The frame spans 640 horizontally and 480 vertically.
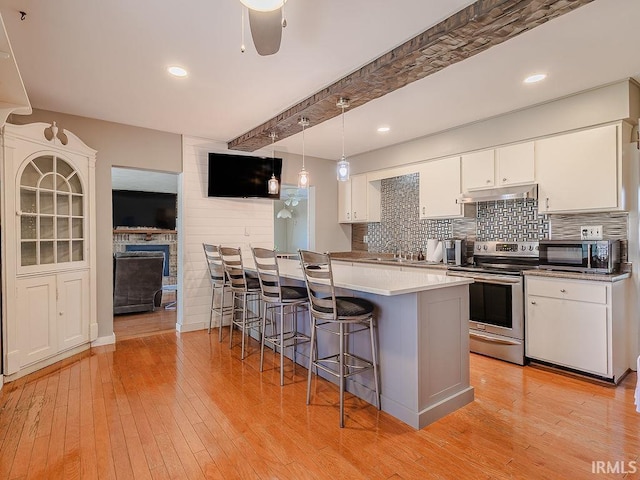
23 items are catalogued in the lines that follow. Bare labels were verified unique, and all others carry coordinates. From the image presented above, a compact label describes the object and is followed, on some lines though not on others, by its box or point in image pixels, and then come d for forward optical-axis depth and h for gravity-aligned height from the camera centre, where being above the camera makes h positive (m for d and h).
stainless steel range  3.30 -0.68
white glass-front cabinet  3.00 -0.05
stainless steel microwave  2.95 -0.20
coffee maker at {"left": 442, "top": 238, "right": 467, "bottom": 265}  4.08 -0.19
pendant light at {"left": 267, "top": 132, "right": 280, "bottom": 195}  3.75 +0.96
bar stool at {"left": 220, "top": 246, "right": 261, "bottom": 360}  3.45 -0.47
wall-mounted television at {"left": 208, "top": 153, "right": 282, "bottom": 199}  4.63 +0.89
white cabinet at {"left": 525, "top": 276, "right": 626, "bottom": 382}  2.80 -0.79
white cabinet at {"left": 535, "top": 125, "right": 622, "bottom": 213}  2.97 +0.58
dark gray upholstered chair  5.16 -0.62
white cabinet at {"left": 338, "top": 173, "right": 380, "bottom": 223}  5.48 +0.60
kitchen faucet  5.34 -0.14
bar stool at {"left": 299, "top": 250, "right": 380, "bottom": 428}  2.29 -0.51
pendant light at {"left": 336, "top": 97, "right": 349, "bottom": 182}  3.06 +0.62
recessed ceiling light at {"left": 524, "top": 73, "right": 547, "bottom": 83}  2.80 +1.30
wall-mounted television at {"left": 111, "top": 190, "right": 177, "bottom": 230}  7.43 +0.67
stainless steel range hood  3.47 +0.44
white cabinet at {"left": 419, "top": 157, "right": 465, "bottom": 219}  4.18 +0.59
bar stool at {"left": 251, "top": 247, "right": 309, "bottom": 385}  2.91 -0.52
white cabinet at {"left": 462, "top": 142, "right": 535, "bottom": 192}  3.52 +0.74
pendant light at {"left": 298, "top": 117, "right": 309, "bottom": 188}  3.41 +0.61
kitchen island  2.20 -0.75
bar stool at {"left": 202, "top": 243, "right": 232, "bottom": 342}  4.07 -0.44
